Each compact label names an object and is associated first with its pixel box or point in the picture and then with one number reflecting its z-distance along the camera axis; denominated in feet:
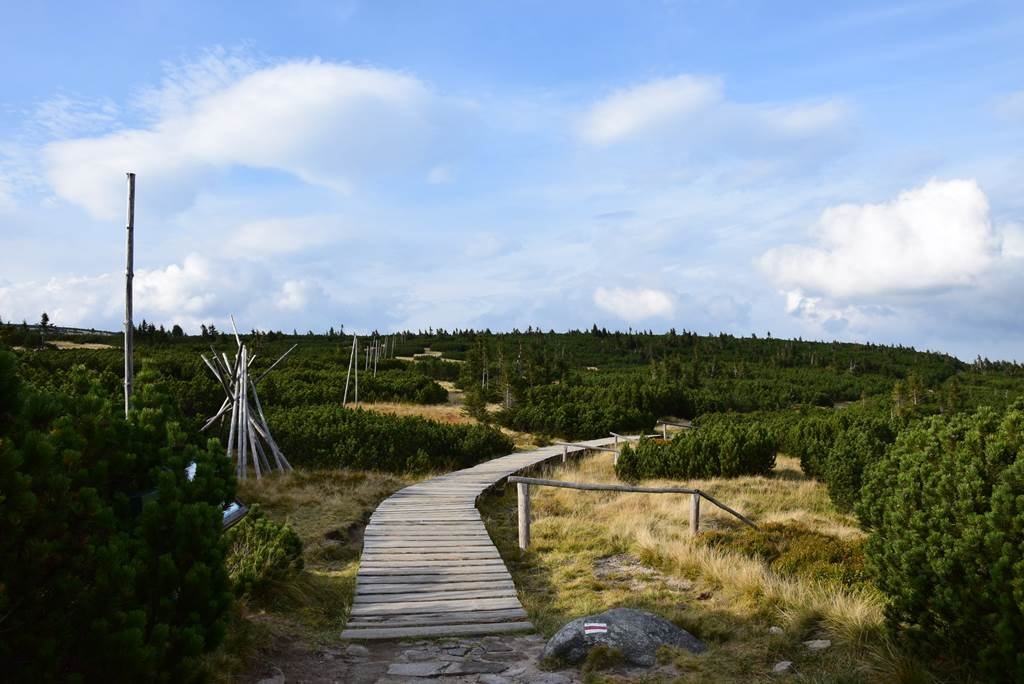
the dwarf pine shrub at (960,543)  15.75
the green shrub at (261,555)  24.80
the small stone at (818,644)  20.66
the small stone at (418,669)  20.68
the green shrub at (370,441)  58.65
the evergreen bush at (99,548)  10.64
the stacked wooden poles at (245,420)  53.16
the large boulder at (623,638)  20.98
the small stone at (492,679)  20.11
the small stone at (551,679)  19.85
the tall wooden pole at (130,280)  34.09
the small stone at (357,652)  22.62
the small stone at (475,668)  20.85
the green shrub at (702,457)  61.77
